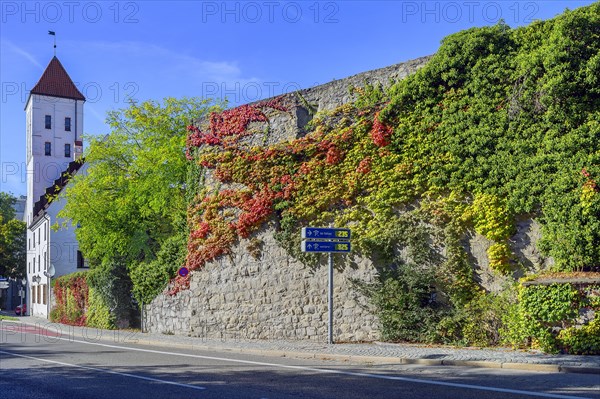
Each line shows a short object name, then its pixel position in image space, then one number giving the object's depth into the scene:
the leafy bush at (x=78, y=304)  30.09
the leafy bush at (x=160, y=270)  23.94
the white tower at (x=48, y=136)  60.97
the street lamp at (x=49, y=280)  35.56
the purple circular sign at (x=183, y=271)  22.56
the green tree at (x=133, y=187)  28.39
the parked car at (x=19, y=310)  55.56
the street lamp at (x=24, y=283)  61.13
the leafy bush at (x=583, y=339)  12.30
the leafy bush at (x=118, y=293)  28.86
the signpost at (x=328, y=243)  16.42
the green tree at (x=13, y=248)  65.69
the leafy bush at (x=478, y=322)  14.57
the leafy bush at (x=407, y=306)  15.91
